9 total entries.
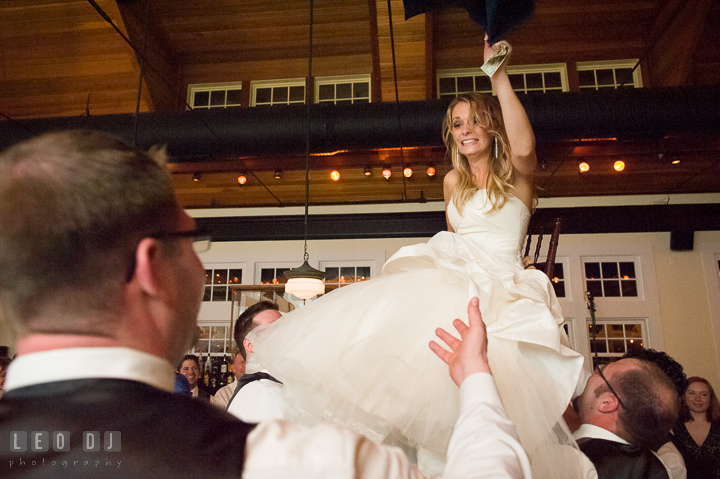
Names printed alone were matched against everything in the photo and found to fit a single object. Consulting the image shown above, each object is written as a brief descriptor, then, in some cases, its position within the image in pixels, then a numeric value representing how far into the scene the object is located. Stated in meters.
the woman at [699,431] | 3.79
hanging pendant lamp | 4.75
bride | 1.24
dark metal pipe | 4.77
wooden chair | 2.39
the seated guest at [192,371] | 4.80
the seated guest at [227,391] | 3.66
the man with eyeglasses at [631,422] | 1.58
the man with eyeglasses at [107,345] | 0.51
